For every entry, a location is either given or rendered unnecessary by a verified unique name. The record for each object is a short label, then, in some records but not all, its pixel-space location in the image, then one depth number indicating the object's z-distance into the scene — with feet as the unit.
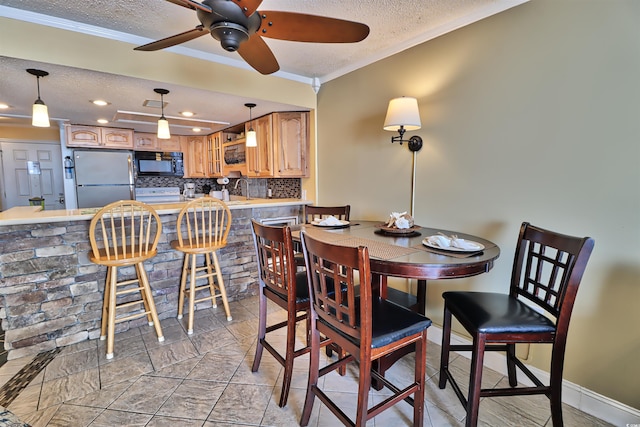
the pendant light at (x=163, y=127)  8.67
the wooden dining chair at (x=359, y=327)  3.98
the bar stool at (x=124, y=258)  6.93
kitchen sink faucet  16.07
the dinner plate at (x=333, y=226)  7.39
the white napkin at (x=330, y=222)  7.47
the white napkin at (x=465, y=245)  4.93
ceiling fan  4.15
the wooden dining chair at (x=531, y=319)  4.39
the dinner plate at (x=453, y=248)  4.91
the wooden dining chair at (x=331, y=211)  8.94
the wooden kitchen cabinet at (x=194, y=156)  17.74
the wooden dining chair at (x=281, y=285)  5.27
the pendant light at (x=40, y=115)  6.75
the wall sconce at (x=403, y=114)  6.98
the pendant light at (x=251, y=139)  10.64
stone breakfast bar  6.96
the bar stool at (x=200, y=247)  8.14
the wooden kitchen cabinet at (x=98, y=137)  13.83
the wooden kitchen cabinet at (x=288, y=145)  11.70
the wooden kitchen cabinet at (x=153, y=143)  15.92
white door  14.93
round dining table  4.39
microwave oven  16.16
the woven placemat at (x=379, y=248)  4.83
